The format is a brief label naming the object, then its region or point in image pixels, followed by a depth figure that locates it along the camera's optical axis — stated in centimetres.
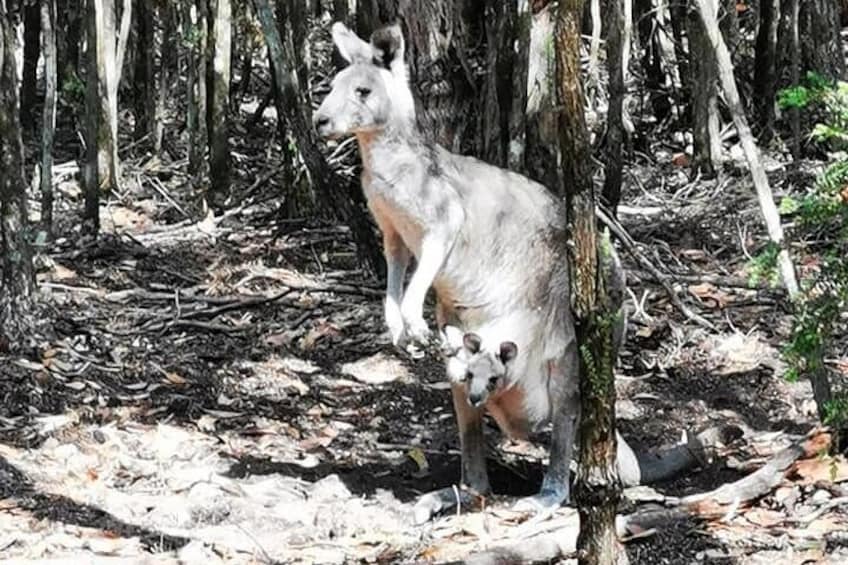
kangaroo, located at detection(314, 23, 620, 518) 1136
